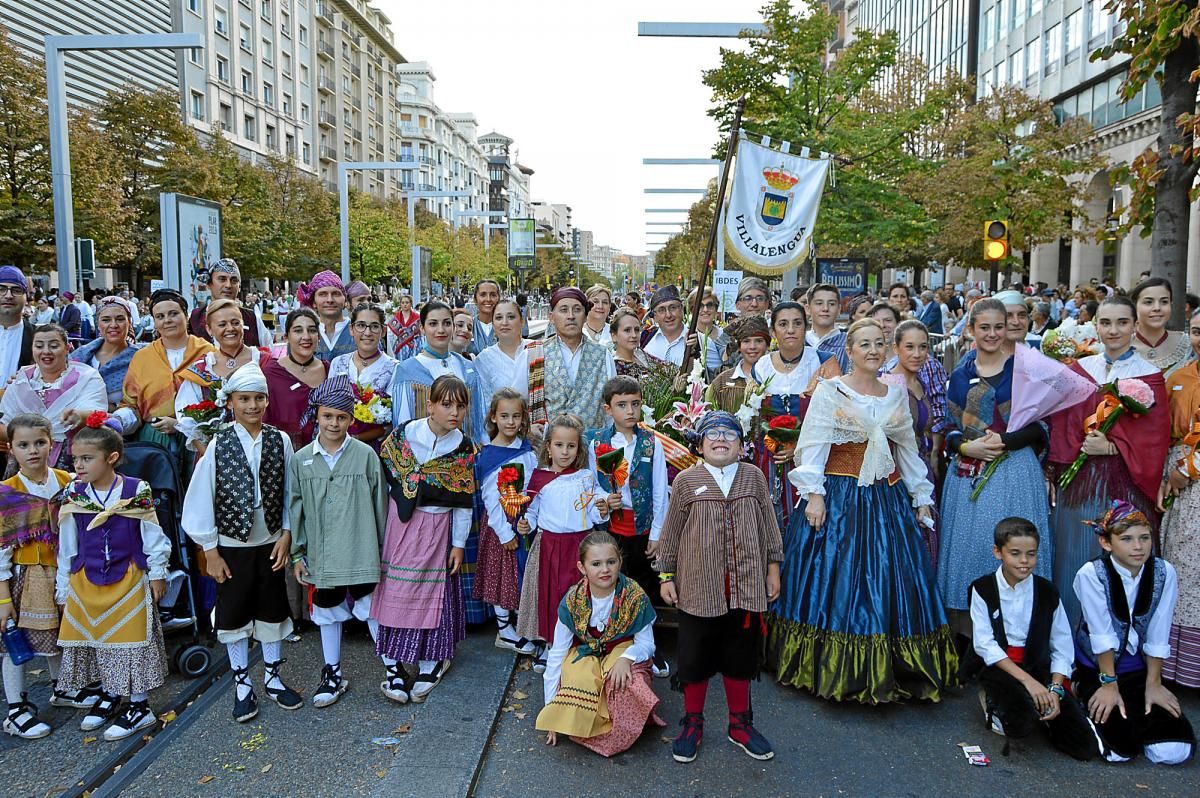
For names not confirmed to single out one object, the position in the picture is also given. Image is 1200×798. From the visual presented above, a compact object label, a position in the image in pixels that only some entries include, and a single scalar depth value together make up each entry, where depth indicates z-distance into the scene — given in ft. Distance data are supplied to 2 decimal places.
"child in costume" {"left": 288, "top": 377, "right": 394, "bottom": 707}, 14.52
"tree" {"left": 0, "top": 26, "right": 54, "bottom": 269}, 62.75
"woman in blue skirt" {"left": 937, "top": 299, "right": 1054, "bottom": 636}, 14.83
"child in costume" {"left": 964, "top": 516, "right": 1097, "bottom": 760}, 12.75
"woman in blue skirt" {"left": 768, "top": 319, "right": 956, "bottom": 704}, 13.89
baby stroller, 15.55
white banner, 25.77
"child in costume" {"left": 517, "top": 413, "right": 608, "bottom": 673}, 14.90
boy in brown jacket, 12.81
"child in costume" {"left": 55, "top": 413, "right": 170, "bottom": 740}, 13.53
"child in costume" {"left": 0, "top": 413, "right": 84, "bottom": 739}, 13.58
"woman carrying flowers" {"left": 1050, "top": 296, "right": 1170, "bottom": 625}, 14.61
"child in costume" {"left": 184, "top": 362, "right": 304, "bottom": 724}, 13.94
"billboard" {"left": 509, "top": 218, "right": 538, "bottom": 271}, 175.22
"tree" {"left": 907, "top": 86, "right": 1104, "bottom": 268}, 74.54
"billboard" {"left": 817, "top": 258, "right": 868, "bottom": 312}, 63.41
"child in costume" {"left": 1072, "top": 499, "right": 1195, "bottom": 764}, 12.82
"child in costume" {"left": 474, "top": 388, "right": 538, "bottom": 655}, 15.43
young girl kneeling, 12.93
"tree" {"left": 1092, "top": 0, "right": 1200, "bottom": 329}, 22.48
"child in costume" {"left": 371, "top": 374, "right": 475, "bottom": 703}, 14.79
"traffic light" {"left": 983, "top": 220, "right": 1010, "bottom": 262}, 35.55
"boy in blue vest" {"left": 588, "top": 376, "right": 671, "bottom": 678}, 15.28
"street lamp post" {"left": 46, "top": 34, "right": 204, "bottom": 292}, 39.39
